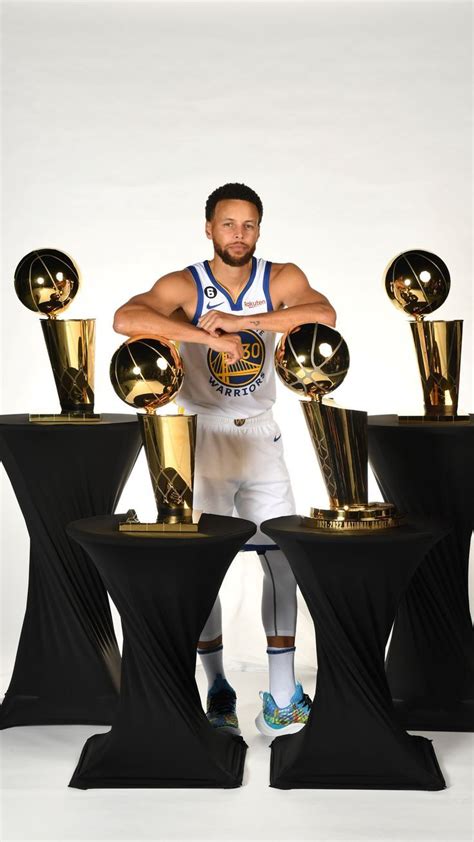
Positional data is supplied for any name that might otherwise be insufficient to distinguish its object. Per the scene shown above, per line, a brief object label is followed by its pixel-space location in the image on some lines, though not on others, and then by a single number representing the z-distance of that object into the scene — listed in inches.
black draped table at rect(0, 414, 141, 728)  145.6
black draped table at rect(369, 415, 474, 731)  145.3
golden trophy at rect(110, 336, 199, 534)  128.7
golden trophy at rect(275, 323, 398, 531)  127.9
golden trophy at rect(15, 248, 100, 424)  154.0
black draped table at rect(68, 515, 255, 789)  124.9
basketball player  145.9
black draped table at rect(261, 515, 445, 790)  125.0
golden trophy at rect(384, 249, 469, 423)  154.9
